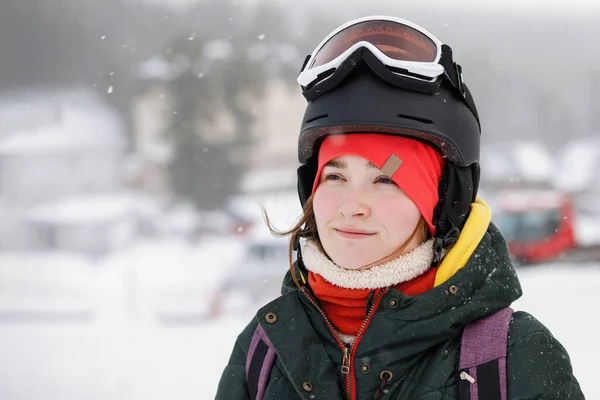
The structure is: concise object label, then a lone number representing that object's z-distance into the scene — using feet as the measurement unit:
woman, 5.08
